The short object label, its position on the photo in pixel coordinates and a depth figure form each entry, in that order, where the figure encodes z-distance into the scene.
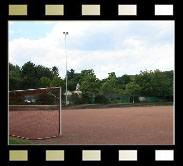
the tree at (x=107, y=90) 40.17
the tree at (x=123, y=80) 57.32
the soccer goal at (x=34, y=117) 9.17
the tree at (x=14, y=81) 32.78
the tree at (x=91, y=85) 38.38
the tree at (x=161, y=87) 43.00
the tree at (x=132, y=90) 41.69
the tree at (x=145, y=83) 43.10
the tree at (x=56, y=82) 34.53
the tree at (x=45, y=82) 38.25
